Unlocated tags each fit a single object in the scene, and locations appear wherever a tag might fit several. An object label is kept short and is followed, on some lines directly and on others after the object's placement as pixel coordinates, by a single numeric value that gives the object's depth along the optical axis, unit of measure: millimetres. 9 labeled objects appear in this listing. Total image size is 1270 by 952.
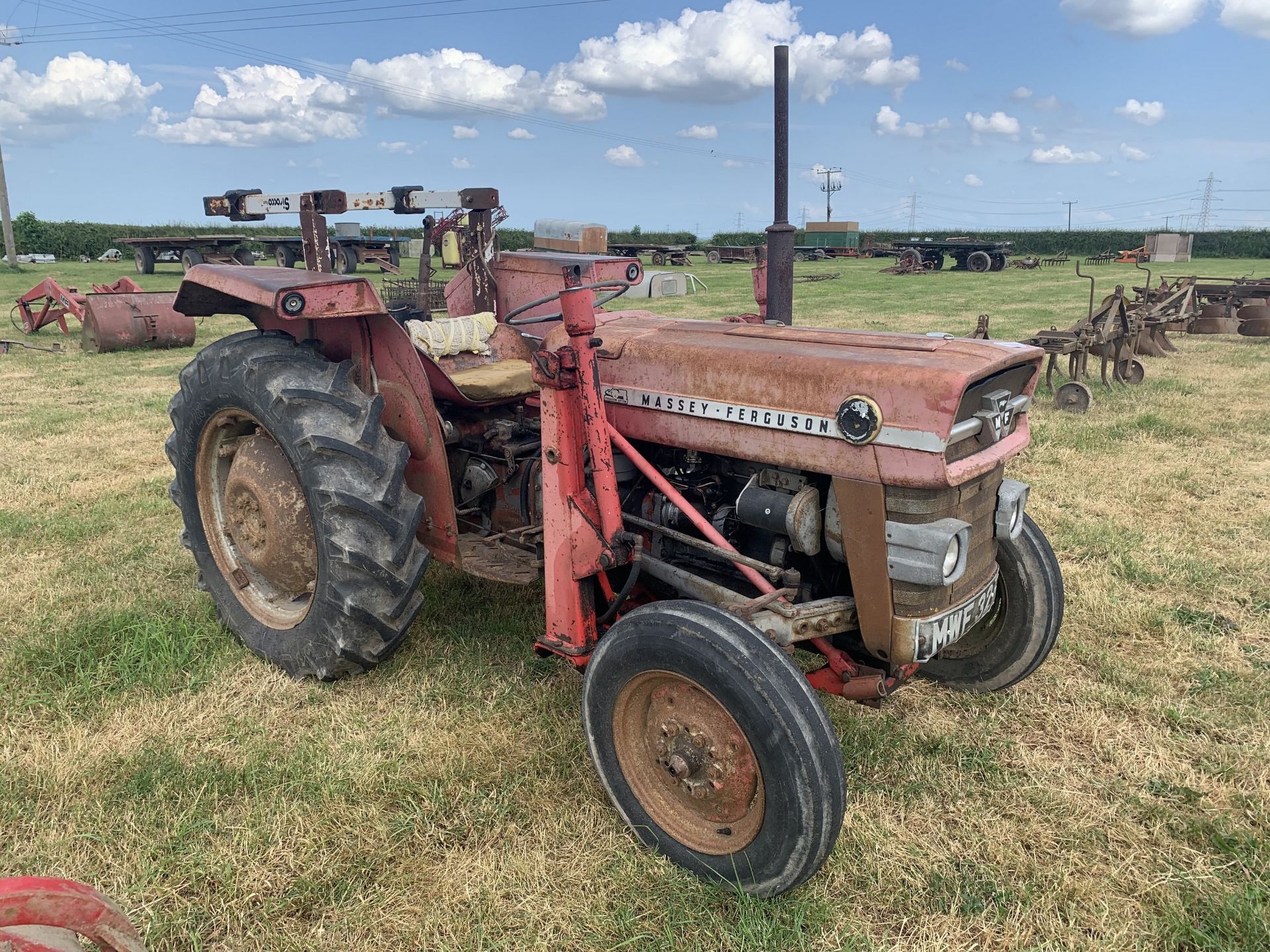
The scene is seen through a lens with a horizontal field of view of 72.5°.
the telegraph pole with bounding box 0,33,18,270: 26547
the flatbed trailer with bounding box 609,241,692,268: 34969
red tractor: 2252
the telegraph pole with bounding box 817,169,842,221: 58750
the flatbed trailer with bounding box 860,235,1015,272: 32000
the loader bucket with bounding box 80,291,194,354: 10945
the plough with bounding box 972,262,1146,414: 7590
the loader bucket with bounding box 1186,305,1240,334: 11883
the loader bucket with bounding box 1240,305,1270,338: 12180
